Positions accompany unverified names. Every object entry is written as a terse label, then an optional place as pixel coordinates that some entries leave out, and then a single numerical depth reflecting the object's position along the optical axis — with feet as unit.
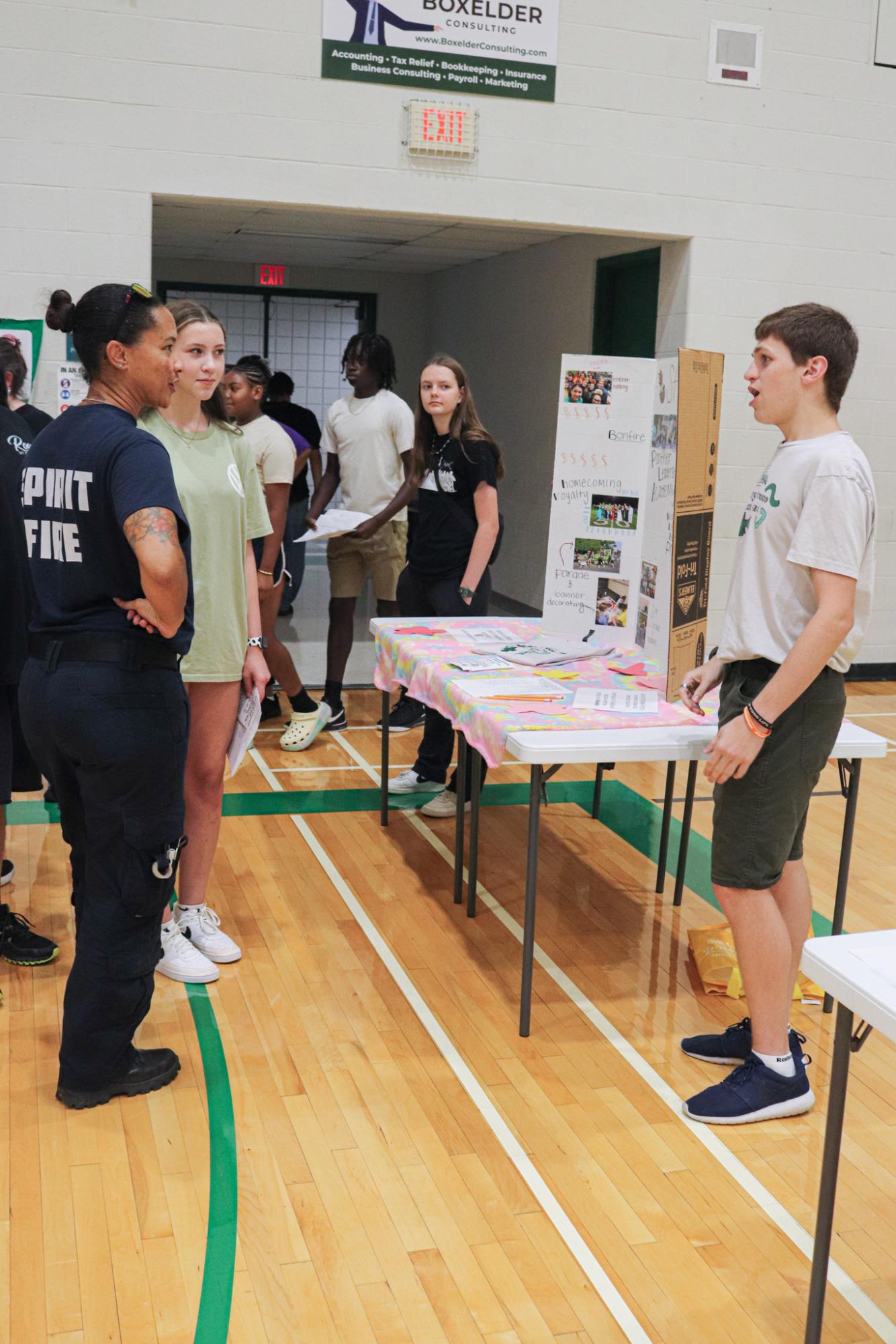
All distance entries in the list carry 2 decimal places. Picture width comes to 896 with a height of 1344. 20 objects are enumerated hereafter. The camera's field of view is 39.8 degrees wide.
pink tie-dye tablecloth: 9.94
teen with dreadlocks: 18.93
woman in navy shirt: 7.54
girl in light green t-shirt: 9.77
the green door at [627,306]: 24.18
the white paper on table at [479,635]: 12.98
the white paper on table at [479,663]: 11.66
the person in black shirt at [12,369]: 10.62
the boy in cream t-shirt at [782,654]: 7.64
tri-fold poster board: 10.89
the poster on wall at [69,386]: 18.71
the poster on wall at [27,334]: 18.30
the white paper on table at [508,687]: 10.81
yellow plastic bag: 10.70
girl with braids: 16.28
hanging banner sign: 19.13
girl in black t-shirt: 14.47
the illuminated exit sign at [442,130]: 19.58
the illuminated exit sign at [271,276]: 37.88
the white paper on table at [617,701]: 10.47
